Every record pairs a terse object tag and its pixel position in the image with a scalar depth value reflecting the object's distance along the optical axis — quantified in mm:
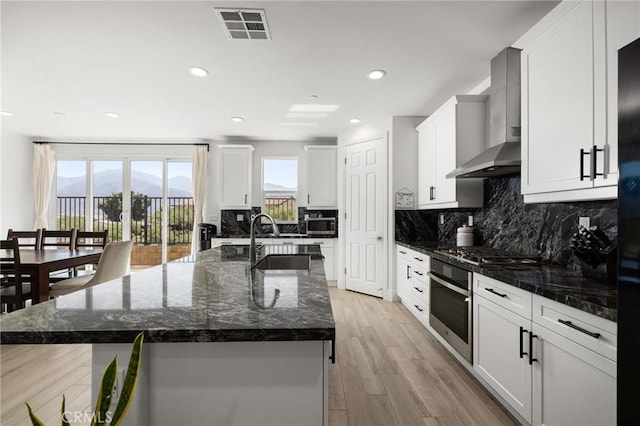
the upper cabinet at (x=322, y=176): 5480
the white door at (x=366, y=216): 4566
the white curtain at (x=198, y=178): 5752
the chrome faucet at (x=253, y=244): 1928
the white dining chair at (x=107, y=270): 3086
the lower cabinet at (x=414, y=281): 3166
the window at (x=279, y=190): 5926
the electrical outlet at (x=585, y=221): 2005
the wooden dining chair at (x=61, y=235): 4016
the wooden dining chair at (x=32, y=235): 4008
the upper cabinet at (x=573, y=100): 1479
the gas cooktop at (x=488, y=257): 2137
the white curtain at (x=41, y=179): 5688
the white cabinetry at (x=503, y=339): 1666
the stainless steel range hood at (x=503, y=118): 2412
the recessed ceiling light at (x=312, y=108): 4031
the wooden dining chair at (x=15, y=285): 2781
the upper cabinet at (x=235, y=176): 5543
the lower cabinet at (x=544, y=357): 1243
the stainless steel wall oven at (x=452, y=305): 2271
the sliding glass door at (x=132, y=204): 5906
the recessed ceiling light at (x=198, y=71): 2986
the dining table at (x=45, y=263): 2832
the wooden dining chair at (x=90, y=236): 3961
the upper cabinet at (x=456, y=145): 3068
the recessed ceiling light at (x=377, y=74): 3035
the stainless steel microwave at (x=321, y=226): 5445
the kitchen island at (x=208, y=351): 817
